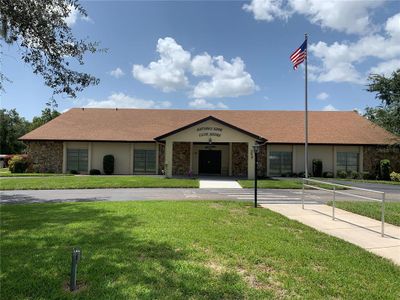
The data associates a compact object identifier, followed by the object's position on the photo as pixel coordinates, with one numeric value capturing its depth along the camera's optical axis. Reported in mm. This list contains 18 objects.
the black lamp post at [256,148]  12841
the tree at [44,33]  9344
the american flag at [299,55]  22344
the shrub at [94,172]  29062
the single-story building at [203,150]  29344
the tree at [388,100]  30484
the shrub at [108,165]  29047
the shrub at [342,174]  28281
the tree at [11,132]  62884
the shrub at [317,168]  28562
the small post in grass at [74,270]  4355
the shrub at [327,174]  28656
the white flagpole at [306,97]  23391
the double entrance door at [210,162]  30406
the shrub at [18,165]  29938
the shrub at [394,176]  27234
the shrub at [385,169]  28234
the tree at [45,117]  66275
